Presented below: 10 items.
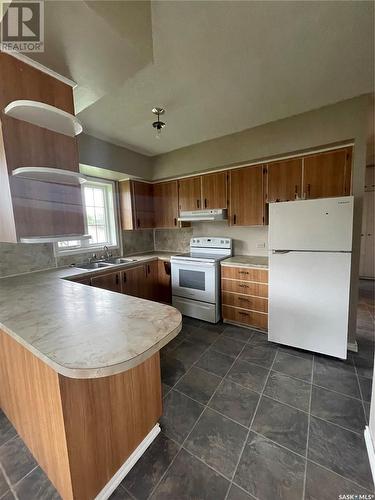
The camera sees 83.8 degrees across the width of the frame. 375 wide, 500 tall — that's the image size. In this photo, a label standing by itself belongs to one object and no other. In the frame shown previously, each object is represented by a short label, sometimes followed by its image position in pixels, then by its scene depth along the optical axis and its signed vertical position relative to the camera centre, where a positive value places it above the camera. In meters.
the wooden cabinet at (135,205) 3.38 +0.43
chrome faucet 3.30 -0.32
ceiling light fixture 2.14 +1.22
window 3.19 +0.29
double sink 2.91 -0.45
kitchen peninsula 0.87 -0.76
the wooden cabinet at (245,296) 2.60 -0.89
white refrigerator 1.98 -0.49
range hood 3.01 +0.20
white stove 2.88 -0.74
